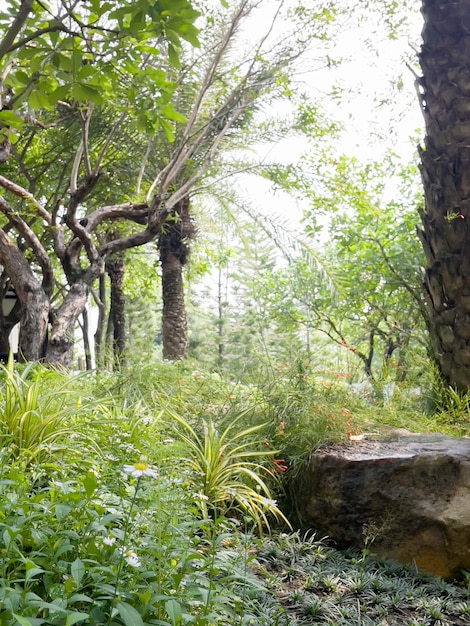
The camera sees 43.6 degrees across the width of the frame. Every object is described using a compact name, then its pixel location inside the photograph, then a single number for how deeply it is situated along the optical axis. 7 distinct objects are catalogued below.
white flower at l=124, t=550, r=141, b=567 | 1.58
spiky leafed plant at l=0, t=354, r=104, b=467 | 2.77
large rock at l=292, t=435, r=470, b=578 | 2.90
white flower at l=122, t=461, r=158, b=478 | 1.56
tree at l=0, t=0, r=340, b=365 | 2.16
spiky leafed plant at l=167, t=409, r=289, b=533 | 3.12
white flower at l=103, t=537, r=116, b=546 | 1.60
